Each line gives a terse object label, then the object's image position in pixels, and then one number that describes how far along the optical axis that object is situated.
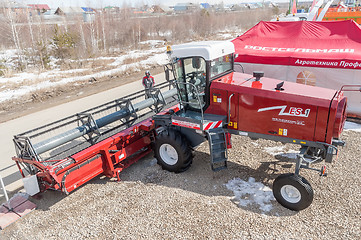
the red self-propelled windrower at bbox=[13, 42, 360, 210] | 4.82
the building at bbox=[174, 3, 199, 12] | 122.21
